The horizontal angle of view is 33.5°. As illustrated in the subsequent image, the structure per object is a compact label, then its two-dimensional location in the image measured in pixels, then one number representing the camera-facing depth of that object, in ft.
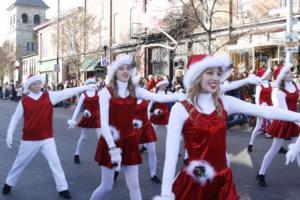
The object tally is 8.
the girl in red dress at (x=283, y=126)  24.95
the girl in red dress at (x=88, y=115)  32.40
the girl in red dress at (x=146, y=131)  26.16
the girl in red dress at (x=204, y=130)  11.80
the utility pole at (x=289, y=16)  49.63
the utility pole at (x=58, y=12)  119.58
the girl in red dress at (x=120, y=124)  17.56
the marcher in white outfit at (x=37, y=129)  22.77
